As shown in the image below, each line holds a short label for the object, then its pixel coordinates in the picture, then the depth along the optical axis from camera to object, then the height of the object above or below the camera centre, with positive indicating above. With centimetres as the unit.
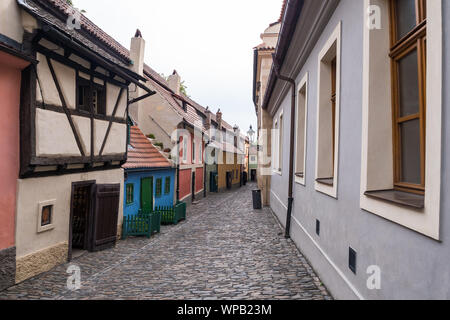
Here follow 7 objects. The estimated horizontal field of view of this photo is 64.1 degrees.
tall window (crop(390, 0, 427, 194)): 291 +72
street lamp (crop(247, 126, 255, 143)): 2441 +235
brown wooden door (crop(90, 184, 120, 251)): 907 -139
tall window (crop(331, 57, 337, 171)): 616 +108
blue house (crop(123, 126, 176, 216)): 1203 -48
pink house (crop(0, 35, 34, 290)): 592 +19
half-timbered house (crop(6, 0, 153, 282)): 642 +48
